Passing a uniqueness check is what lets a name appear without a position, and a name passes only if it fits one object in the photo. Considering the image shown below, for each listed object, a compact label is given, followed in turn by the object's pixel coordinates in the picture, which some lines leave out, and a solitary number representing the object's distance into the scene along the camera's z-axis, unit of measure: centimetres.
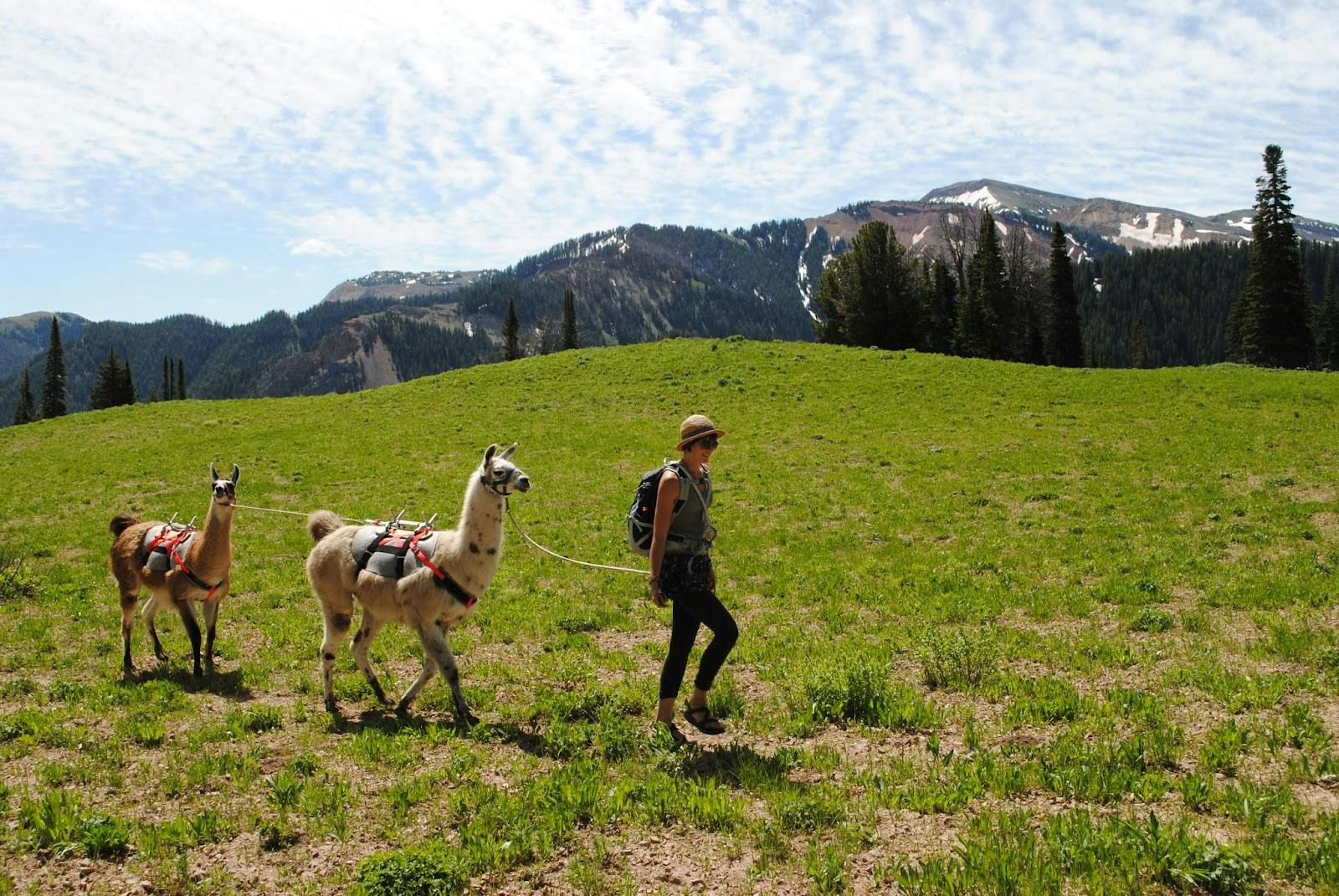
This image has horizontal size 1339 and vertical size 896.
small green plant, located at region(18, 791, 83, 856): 566
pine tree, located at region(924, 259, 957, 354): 7188
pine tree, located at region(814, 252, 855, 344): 6950
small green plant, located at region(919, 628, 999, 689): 890
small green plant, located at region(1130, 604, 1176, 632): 1062
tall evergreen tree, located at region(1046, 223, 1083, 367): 7588
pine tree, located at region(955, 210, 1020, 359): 6650
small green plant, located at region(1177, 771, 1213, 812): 571
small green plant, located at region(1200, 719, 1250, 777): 636
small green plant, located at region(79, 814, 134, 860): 557
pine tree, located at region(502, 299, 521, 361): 10807
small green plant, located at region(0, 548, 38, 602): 1412
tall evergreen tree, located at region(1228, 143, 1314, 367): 5912
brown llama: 996
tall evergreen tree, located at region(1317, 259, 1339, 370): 8188
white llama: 790
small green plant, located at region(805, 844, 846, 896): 493
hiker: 711
